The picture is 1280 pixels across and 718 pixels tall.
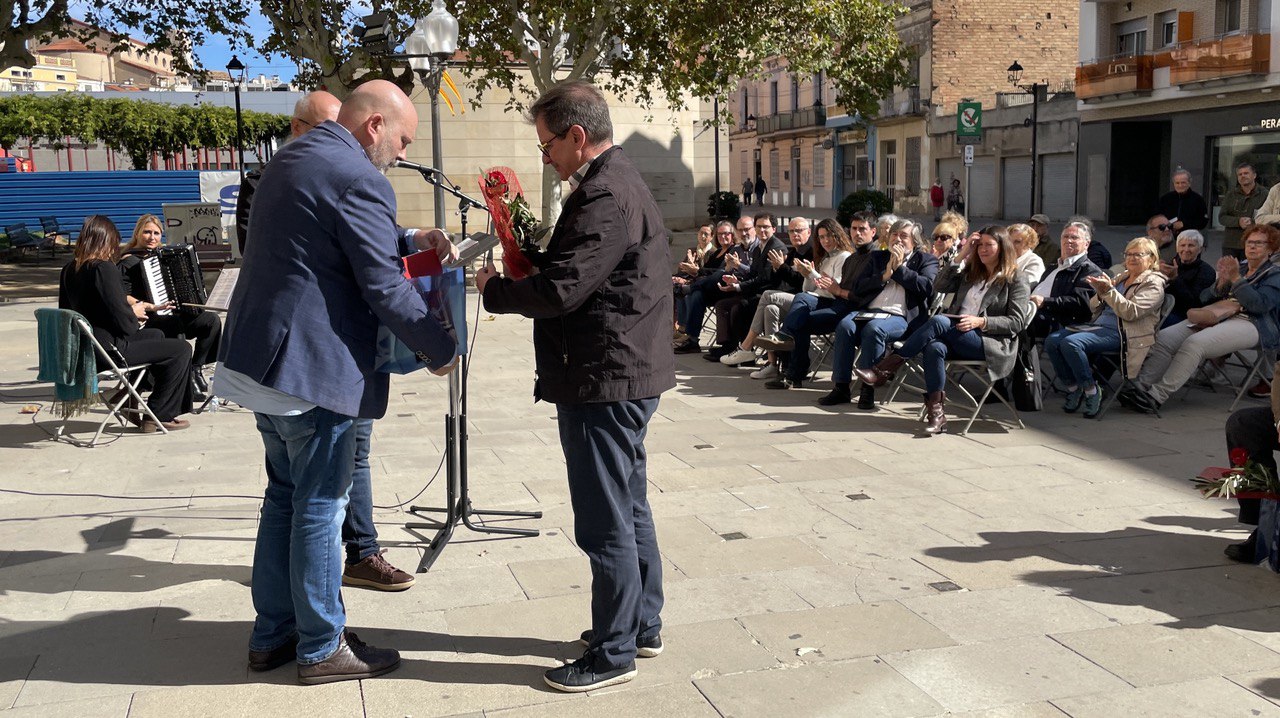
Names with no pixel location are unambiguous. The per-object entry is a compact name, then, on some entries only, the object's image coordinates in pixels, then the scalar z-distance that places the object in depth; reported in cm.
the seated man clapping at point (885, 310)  825
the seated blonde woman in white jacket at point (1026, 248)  860
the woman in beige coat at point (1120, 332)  784
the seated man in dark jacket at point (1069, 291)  827
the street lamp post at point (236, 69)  2606
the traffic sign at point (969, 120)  2125
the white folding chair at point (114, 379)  728
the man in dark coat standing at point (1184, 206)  1191
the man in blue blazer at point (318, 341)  338
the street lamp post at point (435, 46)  1205
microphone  443
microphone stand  493
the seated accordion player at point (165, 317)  839
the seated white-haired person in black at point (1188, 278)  843
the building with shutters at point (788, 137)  5497
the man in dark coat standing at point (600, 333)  336
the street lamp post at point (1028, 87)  2864
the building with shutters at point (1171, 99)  2830
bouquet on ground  452
